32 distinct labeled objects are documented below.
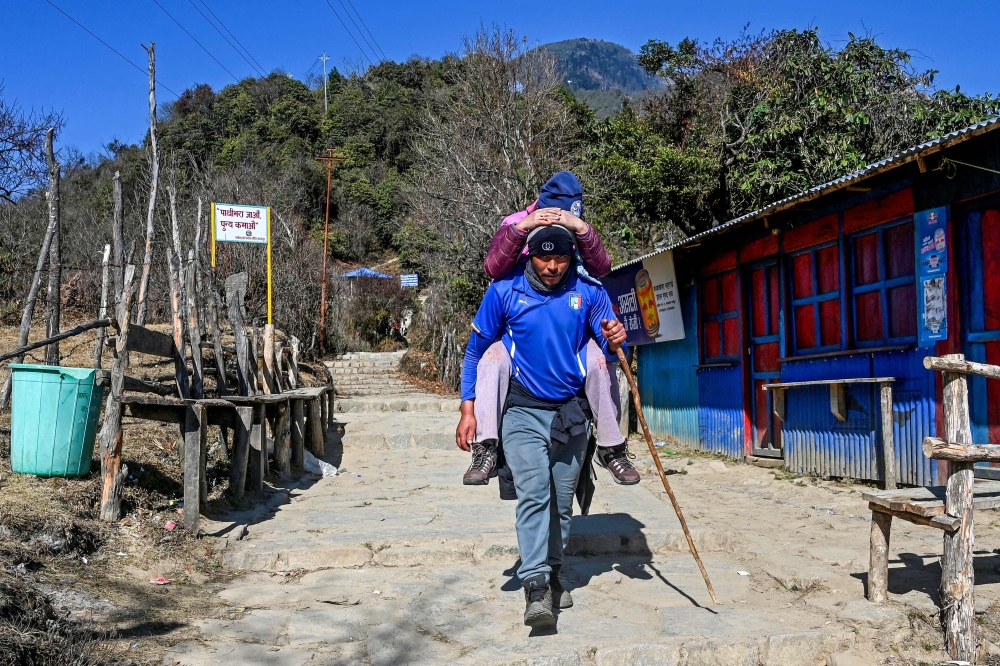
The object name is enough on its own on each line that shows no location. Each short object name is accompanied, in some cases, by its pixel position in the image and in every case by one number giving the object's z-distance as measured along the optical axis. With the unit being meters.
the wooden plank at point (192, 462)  4.99
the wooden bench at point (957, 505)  3.32
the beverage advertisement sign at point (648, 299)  10.67
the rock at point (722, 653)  3.32
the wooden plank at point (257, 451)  6.29
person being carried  3.61
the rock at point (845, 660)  3.36
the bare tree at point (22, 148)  8.91
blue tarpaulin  30.46
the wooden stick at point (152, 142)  9.15
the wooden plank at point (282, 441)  7.21
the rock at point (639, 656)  3.27
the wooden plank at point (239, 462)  5.92
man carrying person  3.51
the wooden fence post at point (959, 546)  3.35
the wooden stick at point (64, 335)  5.35
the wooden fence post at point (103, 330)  8.66
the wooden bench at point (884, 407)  6.61
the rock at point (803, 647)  3.38
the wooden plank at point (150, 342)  5.24
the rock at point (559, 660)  3.19
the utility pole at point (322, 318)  24.16
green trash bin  5.00
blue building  6.06
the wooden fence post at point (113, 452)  4.86
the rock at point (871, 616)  3.55
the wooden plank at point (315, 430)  8.64
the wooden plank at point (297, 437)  7.73
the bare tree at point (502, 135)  16.81
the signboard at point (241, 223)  11.79
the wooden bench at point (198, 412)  4.89
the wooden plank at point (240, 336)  7.84
